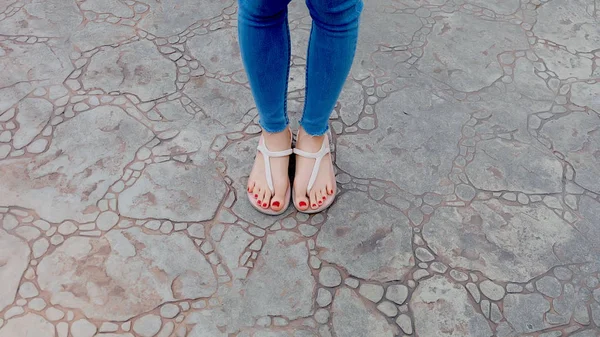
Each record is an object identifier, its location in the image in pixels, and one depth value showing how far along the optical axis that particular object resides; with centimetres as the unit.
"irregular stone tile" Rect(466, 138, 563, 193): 131
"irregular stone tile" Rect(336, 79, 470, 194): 132
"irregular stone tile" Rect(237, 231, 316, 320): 106
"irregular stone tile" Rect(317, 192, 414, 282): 113
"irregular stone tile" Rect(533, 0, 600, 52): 172
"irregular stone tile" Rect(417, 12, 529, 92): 158
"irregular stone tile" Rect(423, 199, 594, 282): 115
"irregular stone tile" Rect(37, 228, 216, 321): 106
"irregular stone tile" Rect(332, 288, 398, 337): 104
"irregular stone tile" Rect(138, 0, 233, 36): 168
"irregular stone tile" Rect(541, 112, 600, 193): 133
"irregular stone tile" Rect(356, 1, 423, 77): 163
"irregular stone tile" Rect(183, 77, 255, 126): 144
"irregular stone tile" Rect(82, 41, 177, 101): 149
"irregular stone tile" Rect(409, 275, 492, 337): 105
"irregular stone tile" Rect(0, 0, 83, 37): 164
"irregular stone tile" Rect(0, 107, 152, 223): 122
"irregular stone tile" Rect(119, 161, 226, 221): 121
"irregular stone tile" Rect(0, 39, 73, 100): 148
